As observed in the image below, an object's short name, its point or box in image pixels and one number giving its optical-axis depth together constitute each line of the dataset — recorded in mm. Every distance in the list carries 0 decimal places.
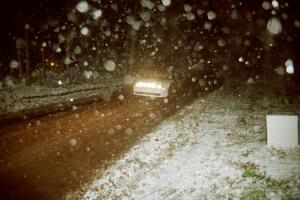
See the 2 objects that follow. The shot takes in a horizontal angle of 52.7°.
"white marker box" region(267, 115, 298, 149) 8287
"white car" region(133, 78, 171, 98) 16406
